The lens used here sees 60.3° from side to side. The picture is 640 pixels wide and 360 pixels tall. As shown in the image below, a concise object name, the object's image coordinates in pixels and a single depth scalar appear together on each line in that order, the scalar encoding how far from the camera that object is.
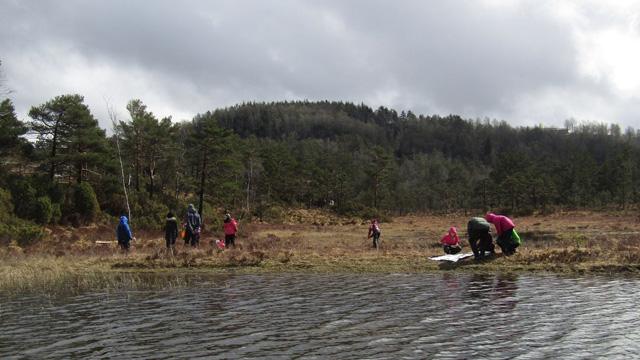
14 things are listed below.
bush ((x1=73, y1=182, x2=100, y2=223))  42.19
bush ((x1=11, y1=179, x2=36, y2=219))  38.12
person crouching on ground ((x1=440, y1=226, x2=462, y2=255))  20.94
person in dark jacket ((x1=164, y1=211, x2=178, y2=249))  23.39
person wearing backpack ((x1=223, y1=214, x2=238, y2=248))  24.80
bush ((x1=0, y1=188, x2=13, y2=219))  35.44
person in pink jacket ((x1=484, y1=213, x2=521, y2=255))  18.97
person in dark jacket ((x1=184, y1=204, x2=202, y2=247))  25.08
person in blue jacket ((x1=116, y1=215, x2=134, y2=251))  23.70
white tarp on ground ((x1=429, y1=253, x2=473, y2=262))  18.88
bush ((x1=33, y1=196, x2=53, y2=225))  38.38
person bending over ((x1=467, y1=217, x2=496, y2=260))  18.81
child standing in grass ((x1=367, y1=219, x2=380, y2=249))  28.41
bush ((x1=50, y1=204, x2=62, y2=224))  39.41
